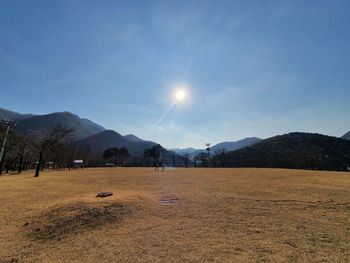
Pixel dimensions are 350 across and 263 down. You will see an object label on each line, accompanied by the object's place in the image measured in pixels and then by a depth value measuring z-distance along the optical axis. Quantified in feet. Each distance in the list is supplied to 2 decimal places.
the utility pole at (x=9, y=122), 159.22
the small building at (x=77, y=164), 275.39
